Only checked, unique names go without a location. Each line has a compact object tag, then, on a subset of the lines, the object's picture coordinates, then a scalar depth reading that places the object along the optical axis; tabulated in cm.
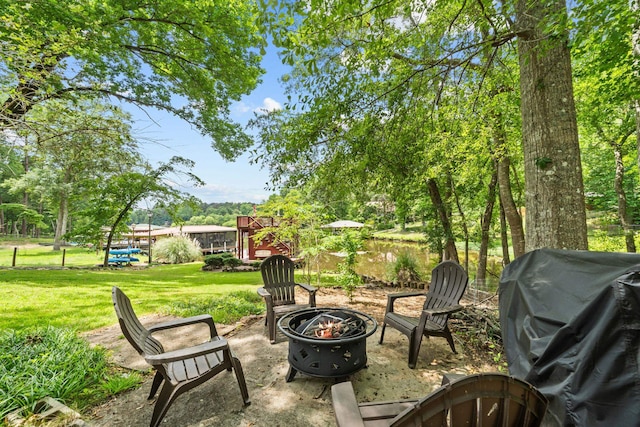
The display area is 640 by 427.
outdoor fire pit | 233
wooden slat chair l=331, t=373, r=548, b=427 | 100
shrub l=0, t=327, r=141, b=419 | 208
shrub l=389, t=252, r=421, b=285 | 816
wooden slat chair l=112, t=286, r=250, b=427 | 189
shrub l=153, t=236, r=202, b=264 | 1531
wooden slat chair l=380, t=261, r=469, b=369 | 284
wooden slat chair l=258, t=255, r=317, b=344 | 380
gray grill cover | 138
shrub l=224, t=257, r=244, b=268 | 1246
